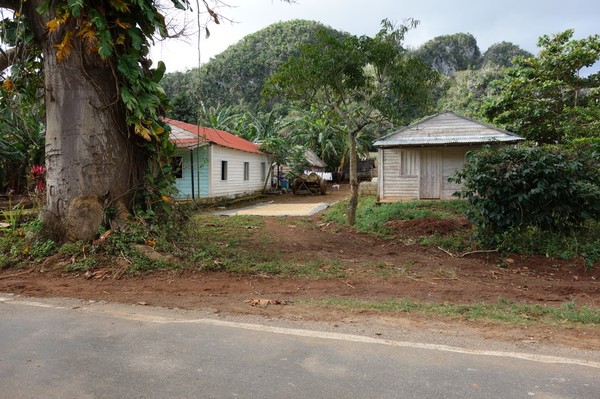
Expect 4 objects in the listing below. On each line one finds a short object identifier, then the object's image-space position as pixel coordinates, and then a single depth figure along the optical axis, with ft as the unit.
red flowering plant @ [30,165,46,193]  34.54
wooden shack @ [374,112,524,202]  53.31
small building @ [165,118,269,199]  60.85
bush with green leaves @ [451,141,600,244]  28.09
